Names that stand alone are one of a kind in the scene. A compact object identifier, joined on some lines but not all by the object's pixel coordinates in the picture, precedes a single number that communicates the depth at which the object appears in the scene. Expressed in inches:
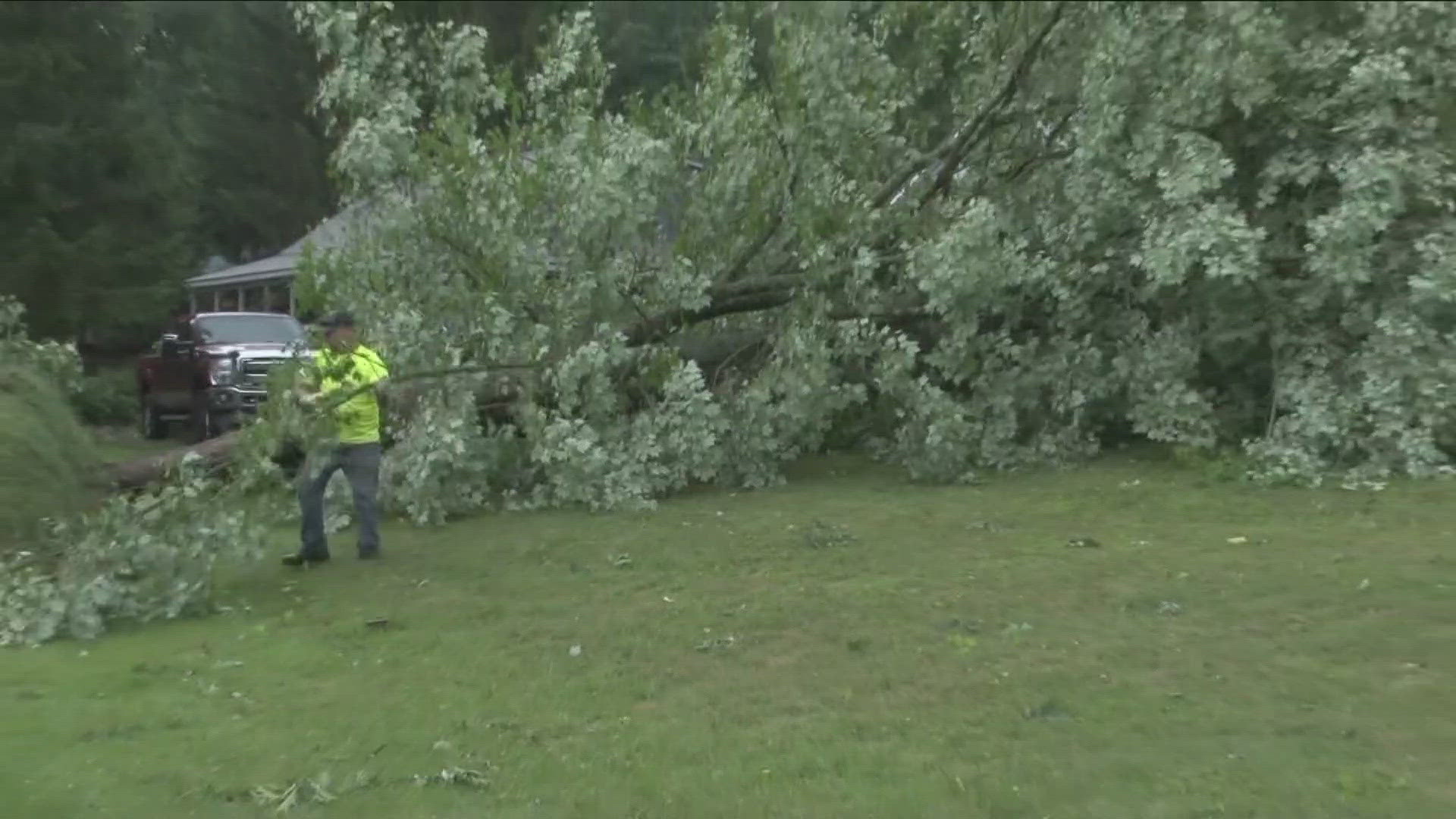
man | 360.8
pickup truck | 697.6
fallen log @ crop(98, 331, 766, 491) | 434.3
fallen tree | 404.2
